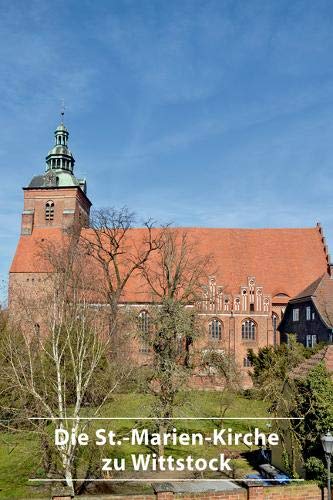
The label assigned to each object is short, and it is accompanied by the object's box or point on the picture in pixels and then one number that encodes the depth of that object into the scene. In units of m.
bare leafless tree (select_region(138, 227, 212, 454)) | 18.95
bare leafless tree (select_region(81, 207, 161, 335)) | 37.12
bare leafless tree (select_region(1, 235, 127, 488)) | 13.50
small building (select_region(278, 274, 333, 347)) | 34.81
